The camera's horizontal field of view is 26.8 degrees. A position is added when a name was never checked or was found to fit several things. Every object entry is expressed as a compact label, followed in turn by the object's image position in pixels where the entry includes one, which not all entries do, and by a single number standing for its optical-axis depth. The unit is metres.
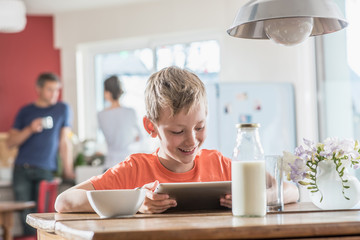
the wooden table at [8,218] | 4.99
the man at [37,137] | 5.63
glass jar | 1.79
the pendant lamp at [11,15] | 6.14
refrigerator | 5.23
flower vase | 2.03
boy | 2.17
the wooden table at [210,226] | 1.52
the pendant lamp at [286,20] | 2.01
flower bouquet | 2.02
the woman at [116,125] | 5.24
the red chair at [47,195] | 5.46
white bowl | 1.86
